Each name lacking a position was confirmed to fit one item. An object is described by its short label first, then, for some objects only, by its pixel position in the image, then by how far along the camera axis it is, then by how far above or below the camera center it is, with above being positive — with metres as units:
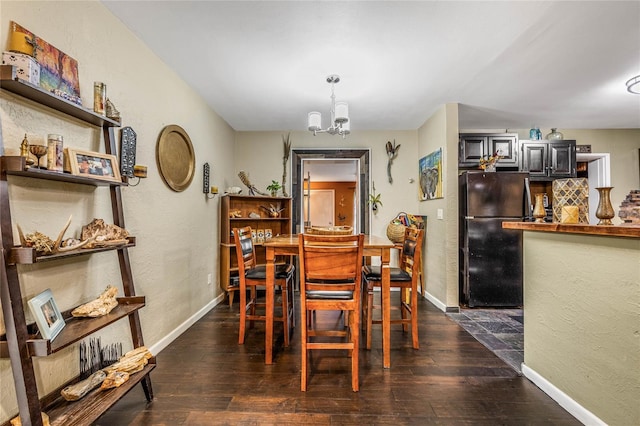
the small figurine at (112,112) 1.74 +0.62
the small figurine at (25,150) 1.20 +0.28
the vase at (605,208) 1.55 +0.02
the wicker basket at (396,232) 4.15 -0.26
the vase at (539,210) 1.96 +0.01
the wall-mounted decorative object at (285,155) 4.56 +0.93
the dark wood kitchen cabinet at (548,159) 4.02 +0.73
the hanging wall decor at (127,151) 1.92 +0.43
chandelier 2.63 +0.89
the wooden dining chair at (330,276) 1.88 -0.41
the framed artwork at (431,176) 3.66 +0.51
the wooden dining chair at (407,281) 2.41 -0.57
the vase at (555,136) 4.14 +1.09
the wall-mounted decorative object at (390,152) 4.51 +0.95
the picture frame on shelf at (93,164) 1.42 +0.27
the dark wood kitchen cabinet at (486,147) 3.93 +0.88
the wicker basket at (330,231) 2.51 -0.14
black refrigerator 3.46 -0.28
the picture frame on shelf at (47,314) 1.20 -0.42
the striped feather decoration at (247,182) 4.12 +0.47
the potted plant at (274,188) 4.23 +0.39
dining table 2.18 -0.51
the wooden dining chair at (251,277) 2.48 -0.54
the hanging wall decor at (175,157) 2.45 +0.53
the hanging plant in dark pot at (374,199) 4.50 +0.23
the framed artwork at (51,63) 1.28 +0.75
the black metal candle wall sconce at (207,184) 3.31 +0.36
